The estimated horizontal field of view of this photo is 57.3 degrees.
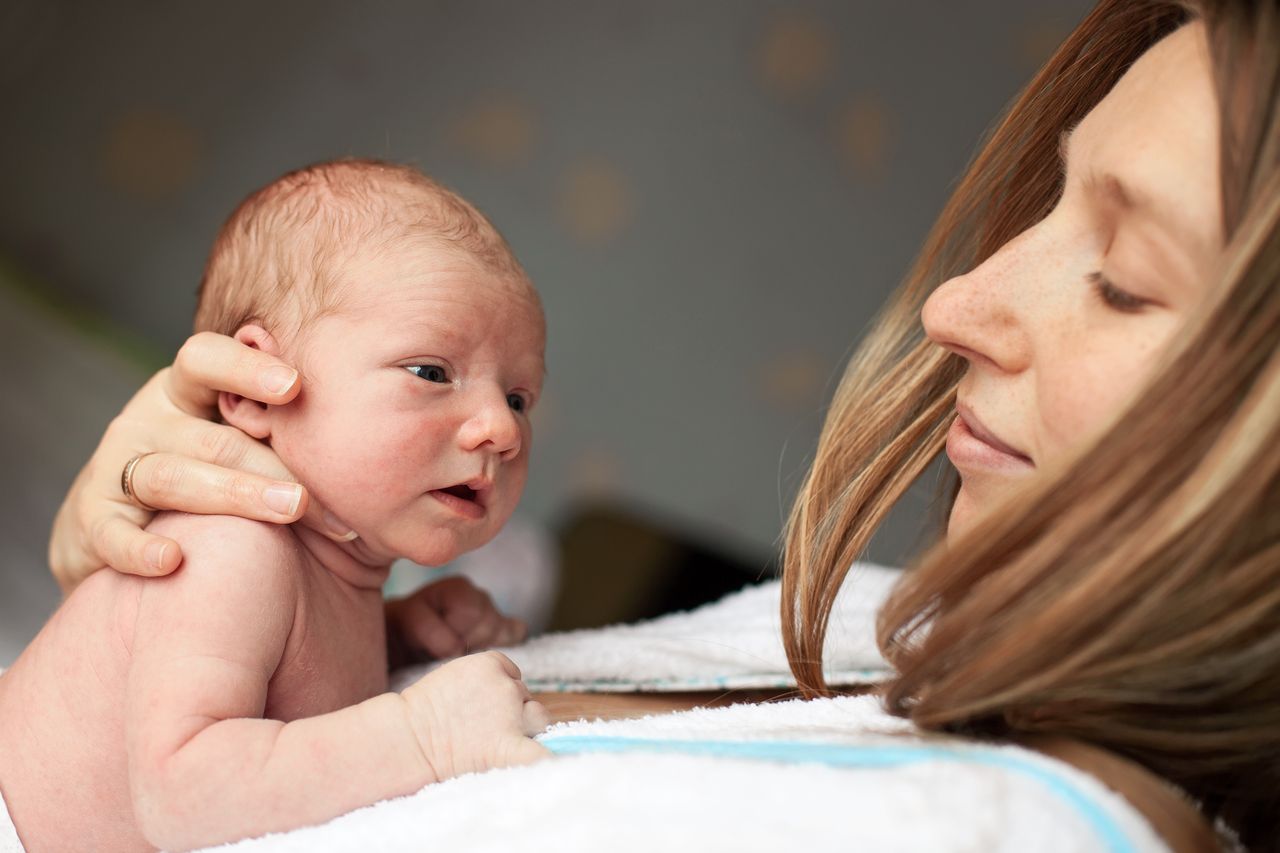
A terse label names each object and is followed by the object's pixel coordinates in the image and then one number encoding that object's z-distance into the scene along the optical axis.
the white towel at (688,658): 1.08
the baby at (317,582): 0.74
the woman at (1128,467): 0.60
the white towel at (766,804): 0.57
